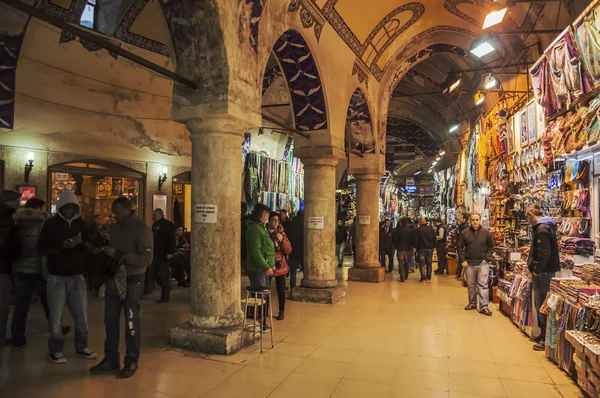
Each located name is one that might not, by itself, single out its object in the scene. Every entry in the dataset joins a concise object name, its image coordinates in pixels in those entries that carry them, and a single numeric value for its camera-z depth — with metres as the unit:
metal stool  4.95
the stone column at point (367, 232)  10.38
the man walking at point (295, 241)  8.80
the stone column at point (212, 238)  4.94
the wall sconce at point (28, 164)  7.56
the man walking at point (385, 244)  12.09
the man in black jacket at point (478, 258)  7.05
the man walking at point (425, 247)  10.65
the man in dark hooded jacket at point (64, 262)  4.29
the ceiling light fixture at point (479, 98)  10.39
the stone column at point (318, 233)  7.84
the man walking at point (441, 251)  12.20
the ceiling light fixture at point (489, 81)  9.48
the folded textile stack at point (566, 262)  5.71
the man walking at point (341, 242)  13.84
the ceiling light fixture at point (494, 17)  6.80
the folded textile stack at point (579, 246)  5.71
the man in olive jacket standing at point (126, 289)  4.06
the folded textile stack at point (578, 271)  4.93
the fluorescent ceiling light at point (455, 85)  10.83
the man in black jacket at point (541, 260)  5.15
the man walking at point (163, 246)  7.46
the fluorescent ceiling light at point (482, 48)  8.65
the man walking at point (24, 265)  4.82
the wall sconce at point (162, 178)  9.94
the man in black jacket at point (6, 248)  4.70
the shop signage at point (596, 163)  5.79
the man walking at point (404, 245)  10.56
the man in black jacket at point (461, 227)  11.20
